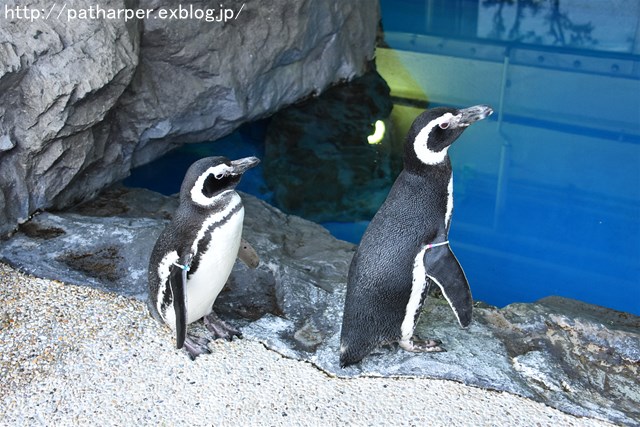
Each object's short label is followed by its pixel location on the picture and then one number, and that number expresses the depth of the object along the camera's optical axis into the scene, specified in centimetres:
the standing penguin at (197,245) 252
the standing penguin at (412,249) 244
